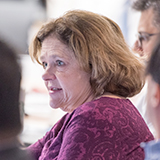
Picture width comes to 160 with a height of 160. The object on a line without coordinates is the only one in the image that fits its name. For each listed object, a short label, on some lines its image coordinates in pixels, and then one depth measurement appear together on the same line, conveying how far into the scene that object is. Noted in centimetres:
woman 295
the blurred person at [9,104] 276
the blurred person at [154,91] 271
